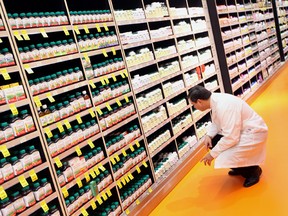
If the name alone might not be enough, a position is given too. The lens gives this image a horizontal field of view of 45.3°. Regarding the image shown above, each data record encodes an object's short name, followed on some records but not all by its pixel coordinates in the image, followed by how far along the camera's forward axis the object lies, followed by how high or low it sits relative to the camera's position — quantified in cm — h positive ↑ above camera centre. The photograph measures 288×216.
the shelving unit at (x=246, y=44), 845 -54
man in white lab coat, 447 -133
